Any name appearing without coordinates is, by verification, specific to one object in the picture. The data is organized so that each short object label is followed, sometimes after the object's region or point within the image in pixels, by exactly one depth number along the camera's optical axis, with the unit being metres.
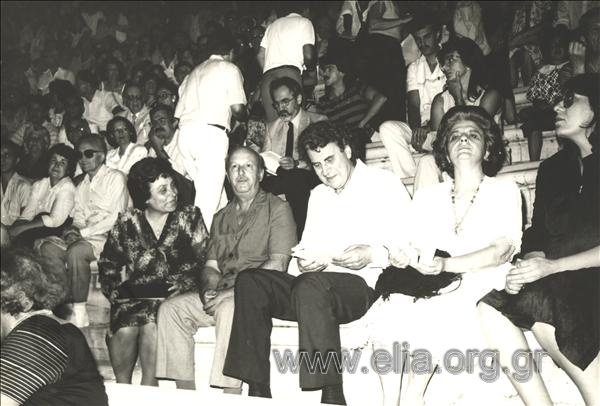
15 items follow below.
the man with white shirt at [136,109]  5.35
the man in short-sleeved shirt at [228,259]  3.79
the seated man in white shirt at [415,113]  3.91
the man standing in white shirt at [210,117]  4.35
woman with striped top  2.65
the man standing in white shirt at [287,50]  4.72
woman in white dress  3.14
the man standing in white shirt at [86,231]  4.47
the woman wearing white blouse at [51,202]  4.80
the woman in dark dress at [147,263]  4.00
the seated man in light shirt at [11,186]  5.06
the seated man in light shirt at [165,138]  4.64
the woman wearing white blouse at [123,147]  4.87
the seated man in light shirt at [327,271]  3.23
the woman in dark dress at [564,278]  2.98
